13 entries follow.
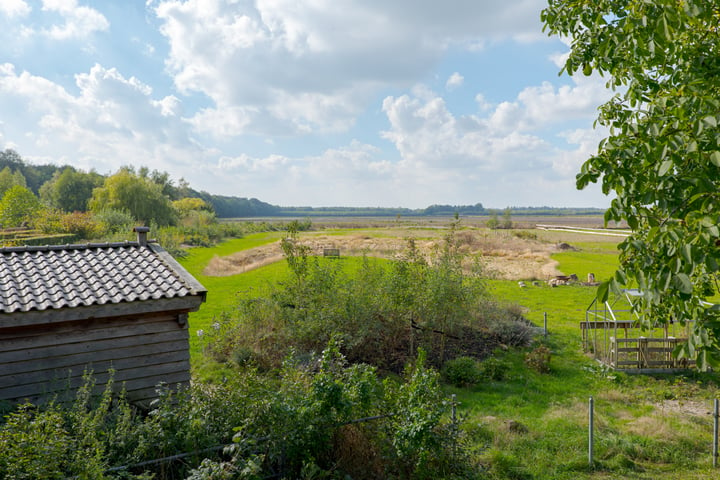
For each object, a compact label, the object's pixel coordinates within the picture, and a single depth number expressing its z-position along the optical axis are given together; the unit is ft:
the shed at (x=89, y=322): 22.26
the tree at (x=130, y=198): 183.83
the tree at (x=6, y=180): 204.64
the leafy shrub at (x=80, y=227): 132.77
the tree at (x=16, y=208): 141.65
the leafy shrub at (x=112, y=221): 141.73
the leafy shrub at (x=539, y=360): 43.39
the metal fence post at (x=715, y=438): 25.54
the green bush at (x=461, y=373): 39.52
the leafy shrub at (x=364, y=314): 41.98
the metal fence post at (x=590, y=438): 25.11
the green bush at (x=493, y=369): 41.16
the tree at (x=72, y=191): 226.17
